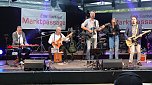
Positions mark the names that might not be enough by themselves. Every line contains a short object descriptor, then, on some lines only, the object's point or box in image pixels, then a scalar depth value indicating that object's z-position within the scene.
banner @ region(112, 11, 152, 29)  15.03
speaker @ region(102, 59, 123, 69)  8.55
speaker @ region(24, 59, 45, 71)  8.42
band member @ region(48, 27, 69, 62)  10.98
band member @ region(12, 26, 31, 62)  10.27
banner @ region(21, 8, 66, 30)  13.88
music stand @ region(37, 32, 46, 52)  13.96
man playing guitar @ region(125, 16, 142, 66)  9.68
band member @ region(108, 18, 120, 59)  10.55
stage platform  8.19
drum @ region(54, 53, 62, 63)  10.80
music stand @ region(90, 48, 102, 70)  9.45
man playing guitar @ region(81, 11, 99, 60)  10.26
